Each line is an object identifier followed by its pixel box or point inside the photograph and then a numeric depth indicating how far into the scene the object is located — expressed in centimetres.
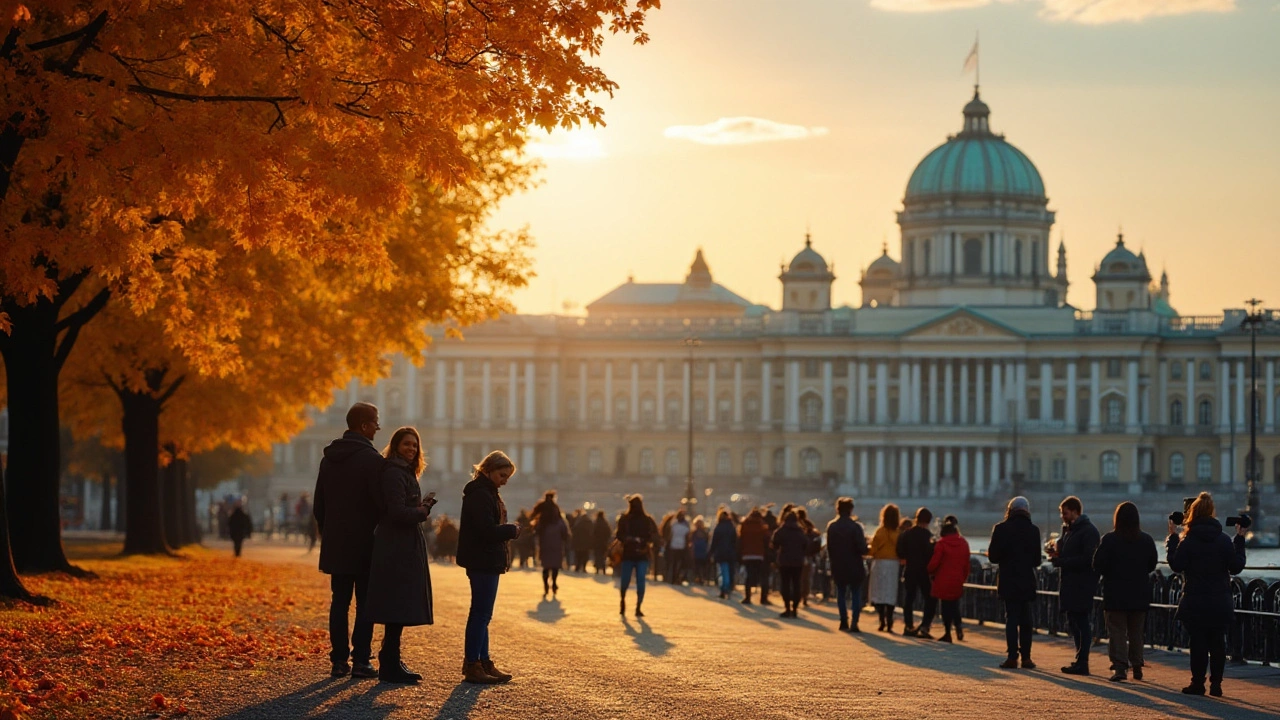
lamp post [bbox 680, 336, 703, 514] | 8224
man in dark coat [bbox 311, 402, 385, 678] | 1584
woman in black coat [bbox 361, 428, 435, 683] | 1542
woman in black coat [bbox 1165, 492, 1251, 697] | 1888
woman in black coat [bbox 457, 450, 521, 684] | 1659
